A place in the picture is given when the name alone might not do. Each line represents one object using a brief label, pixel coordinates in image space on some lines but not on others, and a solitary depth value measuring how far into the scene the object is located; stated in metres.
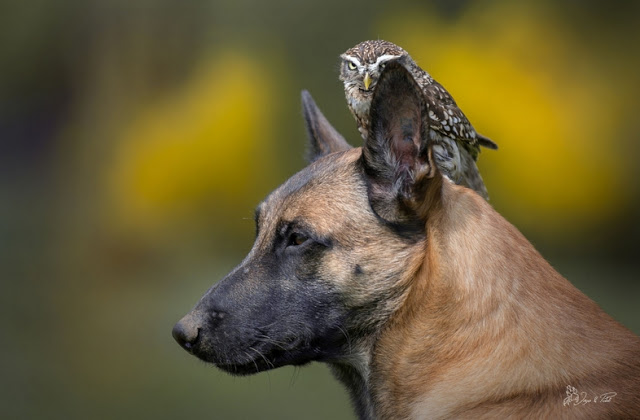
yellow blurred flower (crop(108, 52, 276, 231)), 16.80
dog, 6.04
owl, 7.50
